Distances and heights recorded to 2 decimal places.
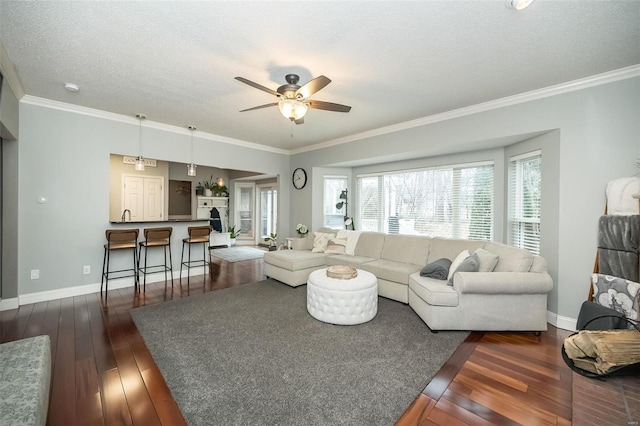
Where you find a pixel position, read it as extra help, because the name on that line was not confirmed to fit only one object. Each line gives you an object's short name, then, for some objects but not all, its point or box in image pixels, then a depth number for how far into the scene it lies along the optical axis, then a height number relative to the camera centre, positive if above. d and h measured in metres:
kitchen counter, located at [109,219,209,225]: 4.22 -0.21
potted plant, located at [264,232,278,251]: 6.62 -0.81
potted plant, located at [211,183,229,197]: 8.99 +0.71
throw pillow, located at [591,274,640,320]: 2.21 -0.73
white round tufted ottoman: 2.95 -1.03
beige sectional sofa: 2.72 -0.91
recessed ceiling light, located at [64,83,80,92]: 3.07 +1.48
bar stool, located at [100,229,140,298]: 3.86 -0.51
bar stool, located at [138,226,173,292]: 4.25 -0.54
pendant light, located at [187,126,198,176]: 4.66 +0.80
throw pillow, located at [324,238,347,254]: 4.91 -0.67
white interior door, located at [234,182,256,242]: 9.45 +0.07
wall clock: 6.28 +0.81
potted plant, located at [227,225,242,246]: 9.02 -0.77
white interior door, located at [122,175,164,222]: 6.79 +0.37
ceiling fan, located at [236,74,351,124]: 2.35 +1.11
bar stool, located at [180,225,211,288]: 4.73 -0.51
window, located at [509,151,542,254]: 3.54 +0.18
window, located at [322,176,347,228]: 6.20 +0.25
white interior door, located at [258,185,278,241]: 9.12 +0.07
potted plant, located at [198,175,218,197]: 8.88 +0.81
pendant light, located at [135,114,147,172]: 4.15 +1.03
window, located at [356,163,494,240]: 4.34 +0.20
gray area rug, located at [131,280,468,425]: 1.72 -1.30
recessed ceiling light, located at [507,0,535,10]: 1.73 +1.40
